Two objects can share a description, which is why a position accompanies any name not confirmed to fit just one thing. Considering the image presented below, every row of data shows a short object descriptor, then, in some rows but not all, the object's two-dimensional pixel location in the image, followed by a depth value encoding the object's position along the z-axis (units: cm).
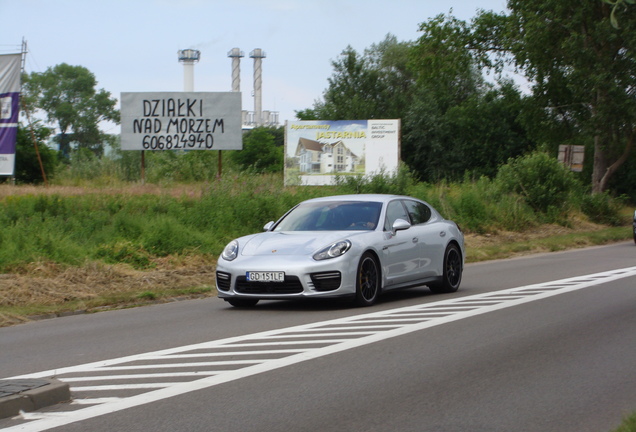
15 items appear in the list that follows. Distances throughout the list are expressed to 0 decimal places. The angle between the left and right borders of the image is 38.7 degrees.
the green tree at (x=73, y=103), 11588
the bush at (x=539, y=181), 3388
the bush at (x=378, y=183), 2744
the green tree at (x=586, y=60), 4072
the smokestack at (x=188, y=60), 10931
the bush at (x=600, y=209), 3731
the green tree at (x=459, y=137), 6644
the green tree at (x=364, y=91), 7431
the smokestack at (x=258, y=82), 11550
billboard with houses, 4609
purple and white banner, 2723
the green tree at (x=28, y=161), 3378
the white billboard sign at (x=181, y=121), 3362
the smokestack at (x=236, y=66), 11700
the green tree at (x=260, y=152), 7044
